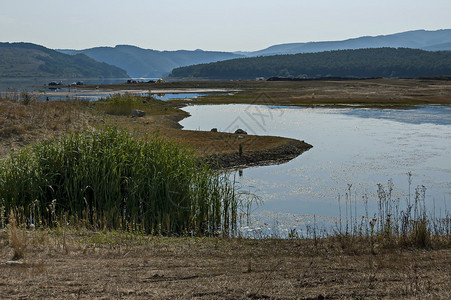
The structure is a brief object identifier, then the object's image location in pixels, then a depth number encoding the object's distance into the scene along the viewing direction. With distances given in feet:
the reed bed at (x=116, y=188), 40.68
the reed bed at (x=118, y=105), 135.74
